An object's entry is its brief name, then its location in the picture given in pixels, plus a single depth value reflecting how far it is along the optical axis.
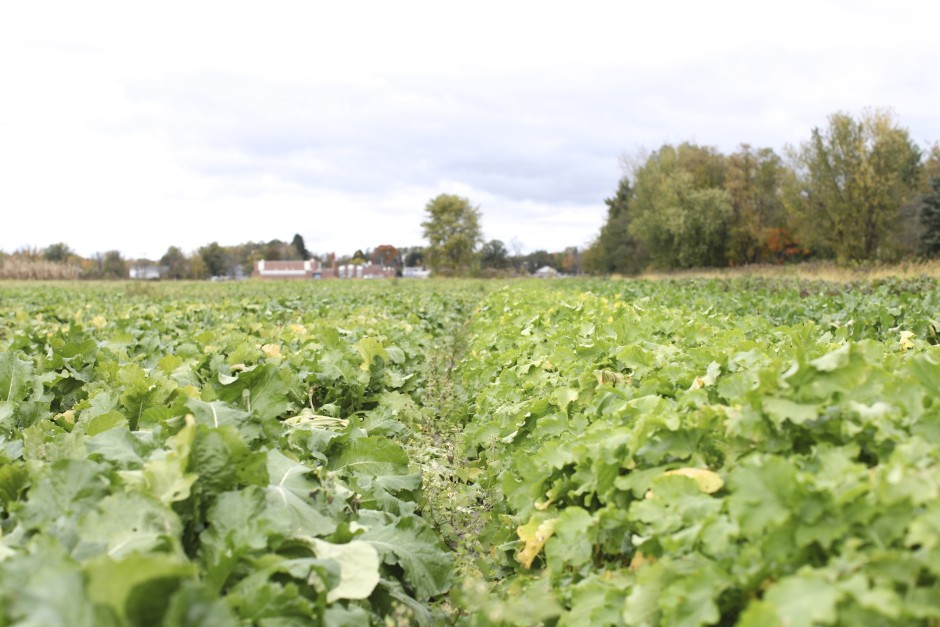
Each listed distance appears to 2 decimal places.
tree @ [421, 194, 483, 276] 87.44
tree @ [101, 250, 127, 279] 76.51
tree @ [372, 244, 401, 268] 108.19
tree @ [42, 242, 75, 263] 89.93
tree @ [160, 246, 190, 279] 87.38
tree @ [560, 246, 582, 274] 122.45
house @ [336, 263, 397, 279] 96.94
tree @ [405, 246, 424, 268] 127.88
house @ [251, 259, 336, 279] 88.19
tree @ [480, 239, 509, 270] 110.06
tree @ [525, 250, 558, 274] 142.00
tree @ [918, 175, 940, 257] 36.91
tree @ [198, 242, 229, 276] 104.75
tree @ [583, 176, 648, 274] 68.88
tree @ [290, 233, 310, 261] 135.76
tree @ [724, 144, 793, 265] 55.47
